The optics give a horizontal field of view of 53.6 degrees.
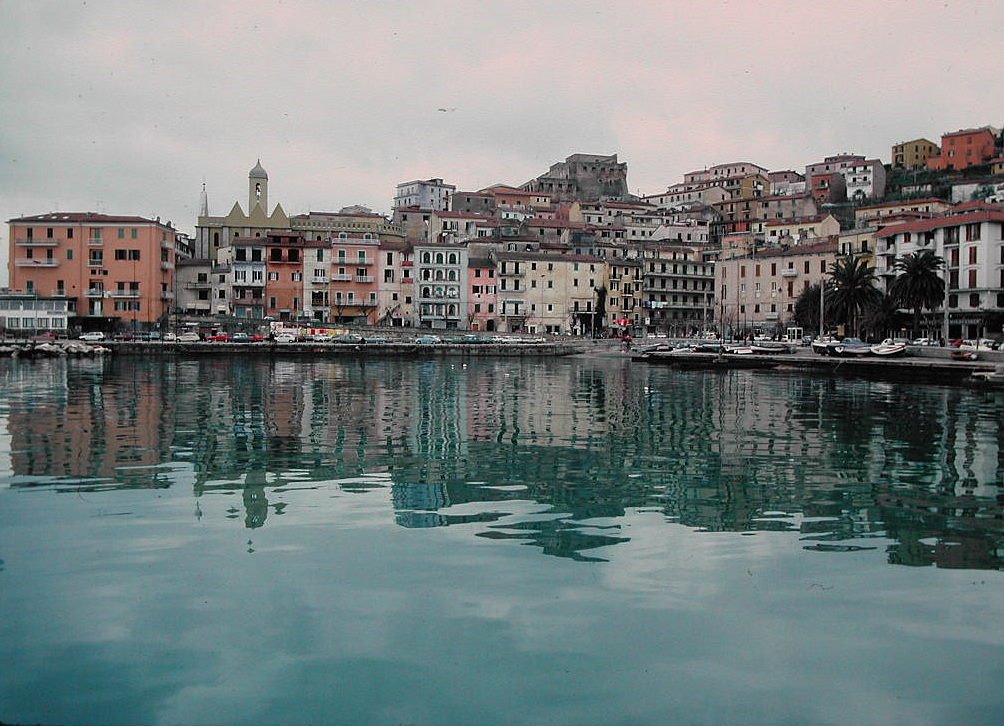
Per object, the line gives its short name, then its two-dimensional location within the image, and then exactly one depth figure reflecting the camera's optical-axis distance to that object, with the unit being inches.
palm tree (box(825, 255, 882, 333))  2817.4
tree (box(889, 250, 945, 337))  2598.4
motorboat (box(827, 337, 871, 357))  2427.4
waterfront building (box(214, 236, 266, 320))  3631.9
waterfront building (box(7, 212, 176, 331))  3331.7
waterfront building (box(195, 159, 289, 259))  4079.7
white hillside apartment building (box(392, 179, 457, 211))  5123.0
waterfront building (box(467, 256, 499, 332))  3823.8
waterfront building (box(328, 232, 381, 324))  3688.5
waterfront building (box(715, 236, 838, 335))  3629.4
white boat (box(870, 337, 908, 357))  2336.4
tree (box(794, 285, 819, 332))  3284.9
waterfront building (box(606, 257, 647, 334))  3988.7
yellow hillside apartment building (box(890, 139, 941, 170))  5300.2
